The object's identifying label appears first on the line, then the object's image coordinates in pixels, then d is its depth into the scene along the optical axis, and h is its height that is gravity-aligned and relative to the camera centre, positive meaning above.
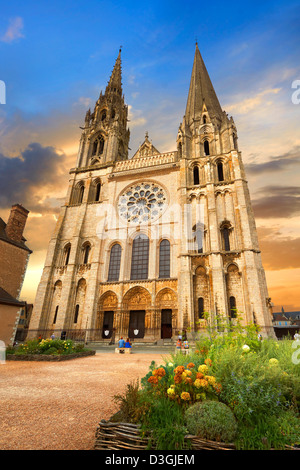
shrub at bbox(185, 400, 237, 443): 2.60 -0.91
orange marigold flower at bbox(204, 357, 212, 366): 3.84 -0.38
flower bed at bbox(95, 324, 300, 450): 2.59 -0.86
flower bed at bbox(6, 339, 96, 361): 10.29 -0.85
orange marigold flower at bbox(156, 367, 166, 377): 3.60 -0.53
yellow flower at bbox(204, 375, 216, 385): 3.27 -0.56
